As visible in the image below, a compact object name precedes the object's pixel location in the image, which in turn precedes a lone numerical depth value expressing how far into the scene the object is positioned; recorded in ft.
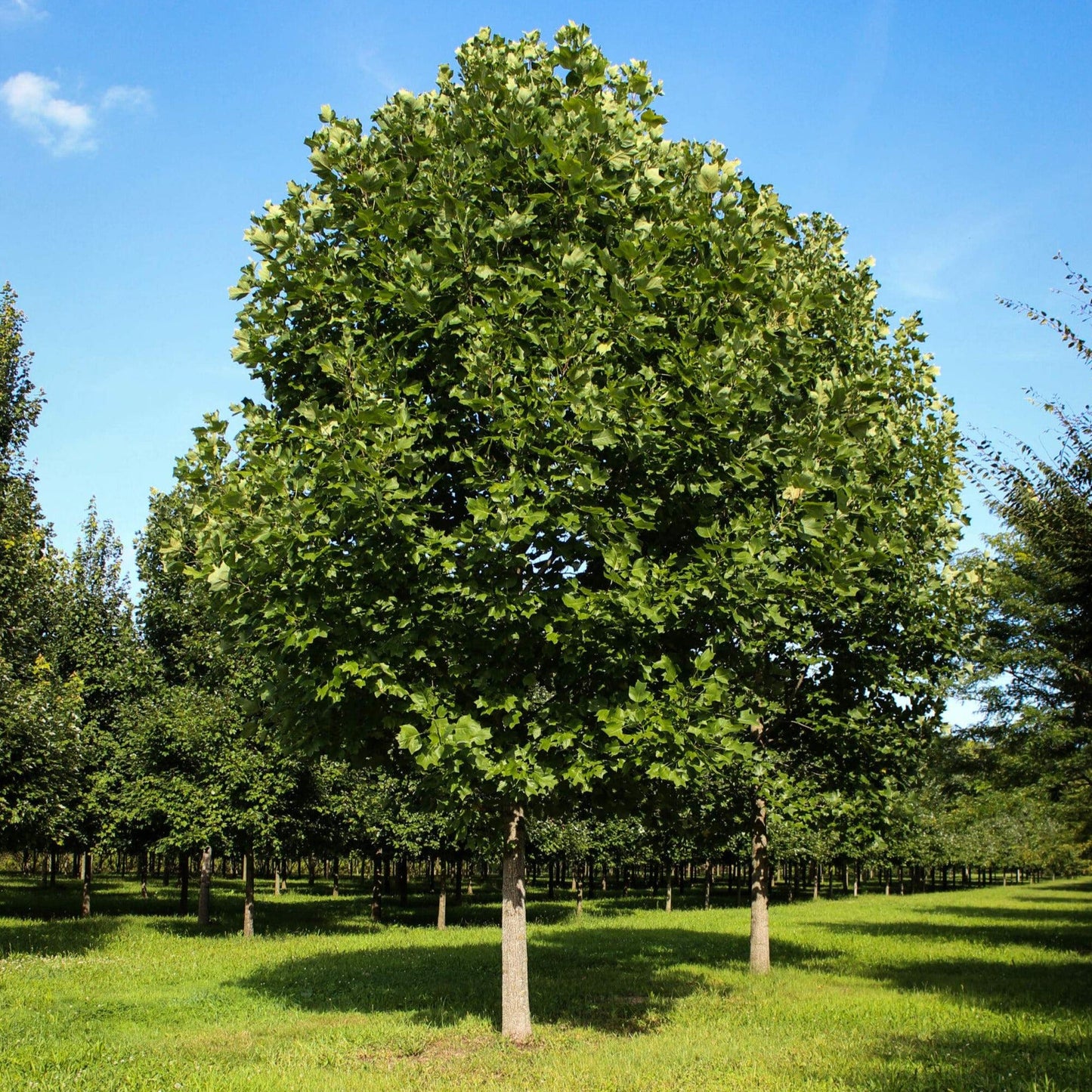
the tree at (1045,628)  33.99
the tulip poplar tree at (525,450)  32.32
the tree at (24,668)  65.57
